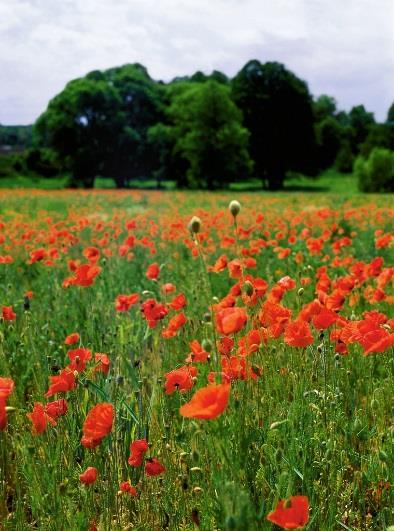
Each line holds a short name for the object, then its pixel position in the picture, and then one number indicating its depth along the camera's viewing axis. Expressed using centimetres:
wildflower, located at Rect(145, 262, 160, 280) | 378
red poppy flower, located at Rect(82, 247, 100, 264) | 428
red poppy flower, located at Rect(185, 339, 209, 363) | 222
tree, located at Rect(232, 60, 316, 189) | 4225
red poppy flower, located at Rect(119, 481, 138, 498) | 194
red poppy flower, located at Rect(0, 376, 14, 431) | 173
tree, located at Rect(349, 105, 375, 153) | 7619
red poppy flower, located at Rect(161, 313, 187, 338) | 266
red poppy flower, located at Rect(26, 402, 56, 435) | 192
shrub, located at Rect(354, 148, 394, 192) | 3553
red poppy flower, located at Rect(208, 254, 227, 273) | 323
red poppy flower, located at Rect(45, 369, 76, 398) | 202
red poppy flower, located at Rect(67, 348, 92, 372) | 227
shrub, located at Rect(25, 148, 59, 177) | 5412
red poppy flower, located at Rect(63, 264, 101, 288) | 312
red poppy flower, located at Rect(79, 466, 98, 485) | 176
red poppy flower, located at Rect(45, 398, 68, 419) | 202
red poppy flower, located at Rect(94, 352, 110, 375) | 247
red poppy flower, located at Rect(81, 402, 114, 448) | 176
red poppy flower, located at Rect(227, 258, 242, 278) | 294
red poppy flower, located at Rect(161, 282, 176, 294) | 346
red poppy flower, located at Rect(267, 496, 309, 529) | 135
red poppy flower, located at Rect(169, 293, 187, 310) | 291
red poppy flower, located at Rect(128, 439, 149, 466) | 191
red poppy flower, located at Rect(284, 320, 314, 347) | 217
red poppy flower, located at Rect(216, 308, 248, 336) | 172
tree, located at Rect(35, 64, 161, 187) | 4225
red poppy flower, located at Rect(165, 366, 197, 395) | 204
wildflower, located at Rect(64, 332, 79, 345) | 261
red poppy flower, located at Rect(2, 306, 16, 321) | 313
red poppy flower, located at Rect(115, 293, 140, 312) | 329
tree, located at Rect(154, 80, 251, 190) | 3853
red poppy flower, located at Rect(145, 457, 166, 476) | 187
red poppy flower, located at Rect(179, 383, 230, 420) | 142
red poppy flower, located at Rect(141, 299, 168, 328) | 274
